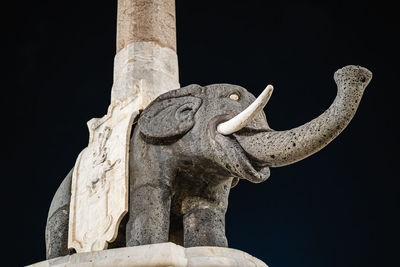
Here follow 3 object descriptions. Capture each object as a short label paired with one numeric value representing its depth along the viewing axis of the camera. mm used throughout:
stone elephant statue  9078
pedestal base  8391
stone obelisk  11406
